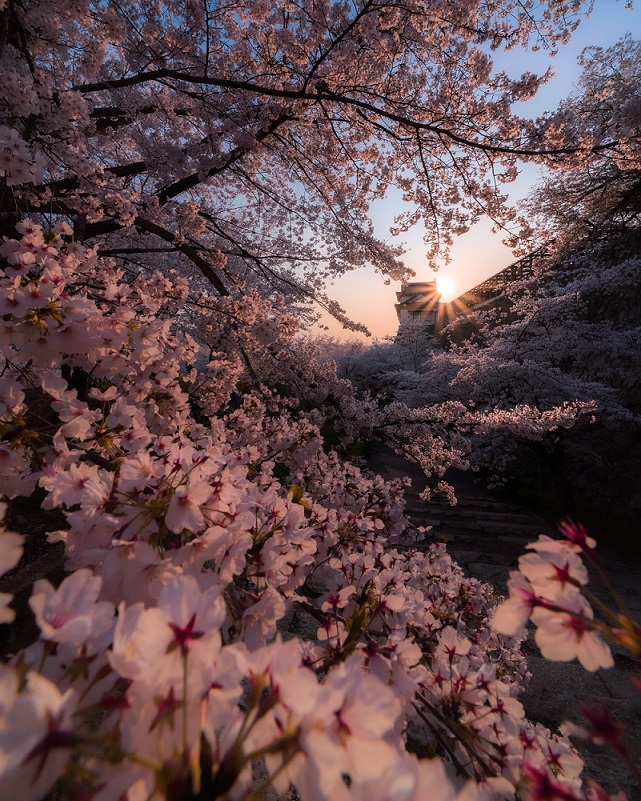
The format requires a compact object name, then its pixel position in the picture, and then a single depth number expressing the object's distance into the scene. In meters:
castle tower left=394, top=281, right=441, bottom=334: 29.30
